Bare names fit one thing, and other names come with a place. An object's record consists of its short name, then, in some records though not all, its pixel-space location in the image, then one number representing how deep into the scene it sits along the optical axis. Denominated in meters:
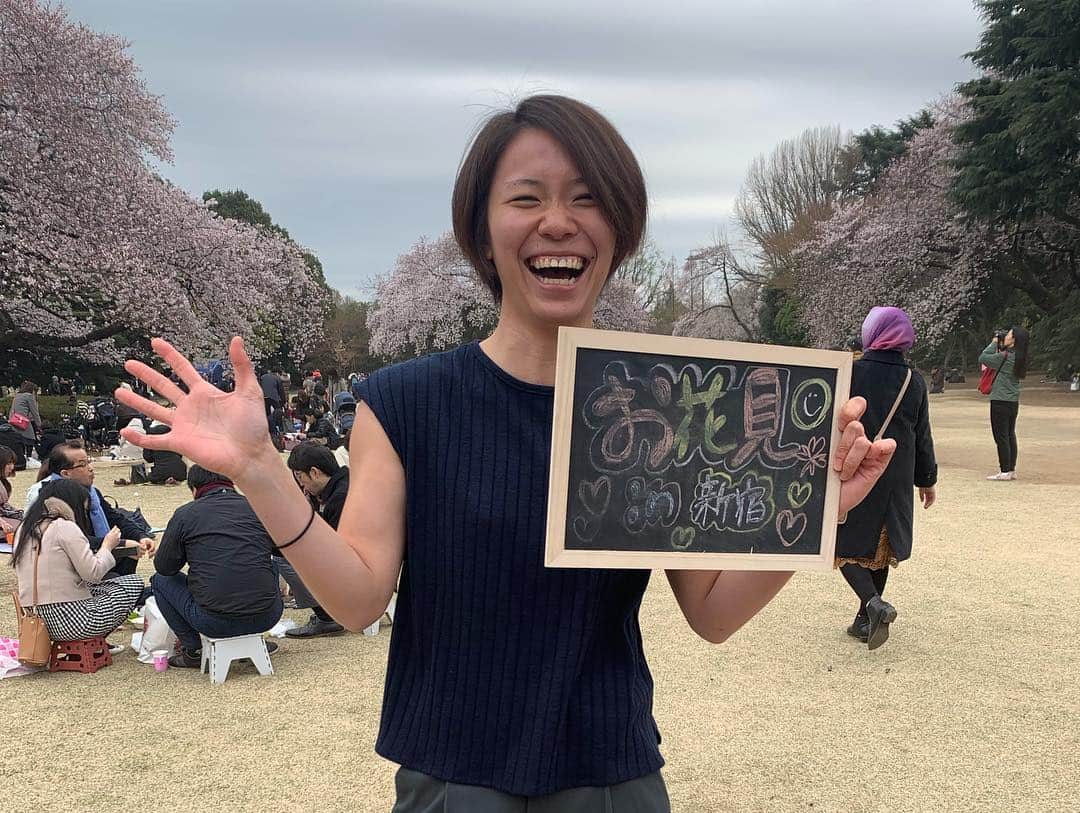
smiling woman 1.33
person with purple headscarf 4.96
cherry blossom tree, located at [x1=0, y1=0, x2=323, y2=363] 16.25
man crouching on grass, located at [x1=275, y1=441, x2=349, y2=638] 5.86
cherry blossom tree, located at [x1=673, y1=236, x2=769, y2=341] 45.09
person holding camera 10.58
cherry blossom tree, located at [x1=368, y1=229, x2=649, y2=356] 34.38
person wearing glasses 6.05
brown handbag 4.99
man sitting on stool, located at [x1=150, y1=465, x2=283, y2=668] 5.04
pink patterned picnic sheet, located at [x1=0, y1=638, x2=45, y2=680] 5.07
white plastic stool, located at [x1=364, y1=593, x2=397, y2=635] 5.83
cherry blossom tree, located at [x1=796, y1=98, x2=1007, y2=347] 24.20
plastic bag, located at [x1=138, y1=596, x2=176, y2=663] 5.44
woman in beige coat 5.05
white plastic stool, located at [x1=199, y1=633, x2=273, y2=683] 5.00
